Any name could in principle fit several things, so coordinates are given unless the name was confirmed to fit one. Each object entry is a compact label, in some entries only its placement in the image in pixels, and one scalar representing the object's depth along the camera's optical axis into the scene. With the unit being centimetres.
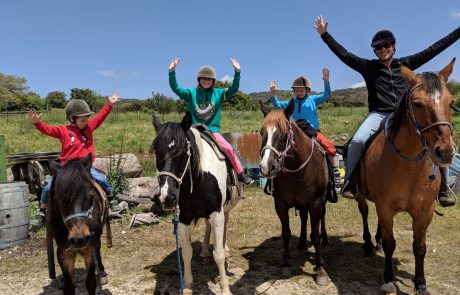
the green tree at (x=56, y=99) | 7344
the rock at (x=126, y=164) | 972
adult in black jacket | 429
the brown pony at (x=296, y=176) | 406
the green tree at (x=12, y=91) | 6594
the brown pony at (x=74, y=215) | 324
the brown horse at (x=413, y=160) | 287
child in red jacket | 445
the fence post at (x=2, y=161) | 757
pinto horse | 330
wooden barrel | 639
